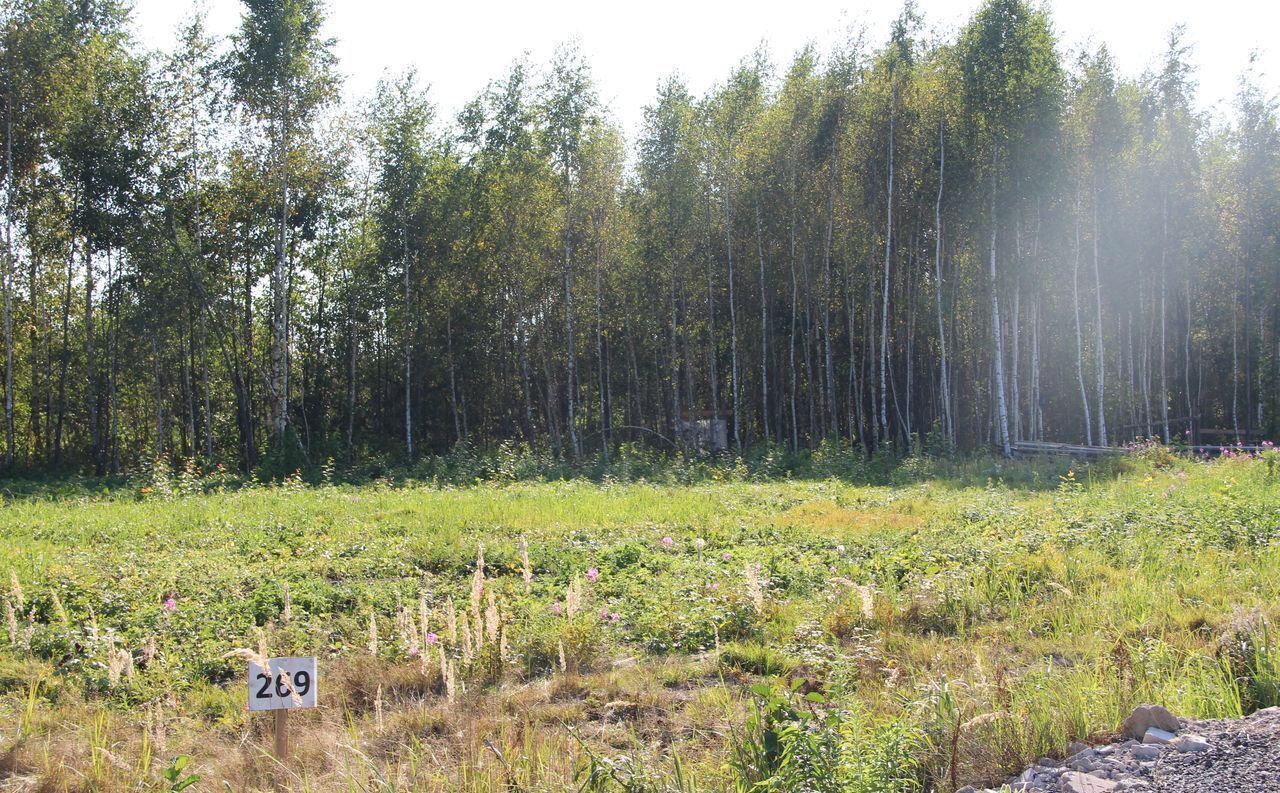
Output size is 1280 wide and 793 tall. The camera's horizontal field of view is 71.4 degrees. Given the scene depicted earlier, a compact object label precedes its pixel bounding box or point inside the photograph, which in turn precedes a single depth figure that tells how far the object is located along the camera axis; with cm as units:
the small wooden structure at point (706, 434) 2528
